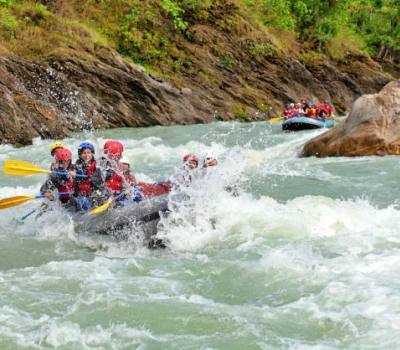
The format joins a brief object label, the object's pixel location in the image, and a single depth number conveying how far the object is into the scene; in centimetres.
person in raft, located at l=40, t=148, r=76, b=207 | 1550
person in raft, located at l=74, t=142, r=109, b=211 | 1512
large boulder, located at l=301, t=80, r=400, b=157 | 2366
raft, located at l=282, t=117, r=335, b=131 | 3553
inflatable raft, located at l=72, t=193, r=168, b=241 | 1380
